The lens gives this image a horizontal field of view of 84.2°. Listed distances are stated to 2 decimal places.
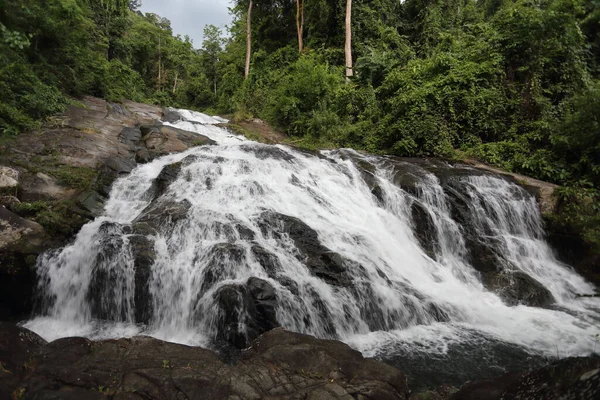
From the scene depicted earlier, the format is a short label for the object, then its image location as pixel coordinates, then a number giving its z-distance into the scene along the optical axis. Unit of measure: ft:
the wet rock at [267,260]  20.42
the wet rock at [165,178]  29.58
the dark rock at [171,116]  59.17
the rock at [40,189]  25.20
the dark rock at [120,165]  31.99
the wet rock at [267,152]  35.88
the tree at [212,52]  116.85
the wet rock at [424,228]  28.58
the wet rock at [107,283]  19.53
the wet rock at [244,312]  17.10
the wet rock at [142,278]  19.38
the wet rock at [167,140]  38.39
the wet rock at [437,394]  12.97
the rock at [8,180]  24.33
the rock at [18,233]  20.33
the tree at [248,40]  86.94
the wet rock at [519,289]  23.03
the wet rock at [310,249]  21.07
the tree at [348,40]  63.26
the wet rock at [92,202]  26.18
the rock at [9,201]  23.29
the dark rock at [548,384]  7.88
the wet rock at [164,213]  23.73
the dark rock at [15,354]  10.78
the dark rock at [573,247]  27.09
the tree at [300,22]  76.43
